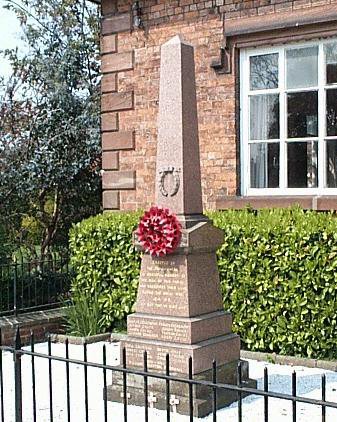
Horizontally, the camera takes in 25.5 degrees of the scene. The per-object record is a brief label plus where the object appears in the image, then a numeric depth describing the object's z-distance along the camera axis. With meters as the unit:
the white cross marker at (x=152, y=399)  6.11
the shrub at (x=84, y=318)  9.27
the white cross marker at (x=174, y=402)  5.96
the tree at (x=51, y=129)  14.09
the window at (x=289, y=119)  9.16
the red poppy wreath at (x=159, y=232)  6.07
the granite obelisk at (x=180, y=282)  6.09
